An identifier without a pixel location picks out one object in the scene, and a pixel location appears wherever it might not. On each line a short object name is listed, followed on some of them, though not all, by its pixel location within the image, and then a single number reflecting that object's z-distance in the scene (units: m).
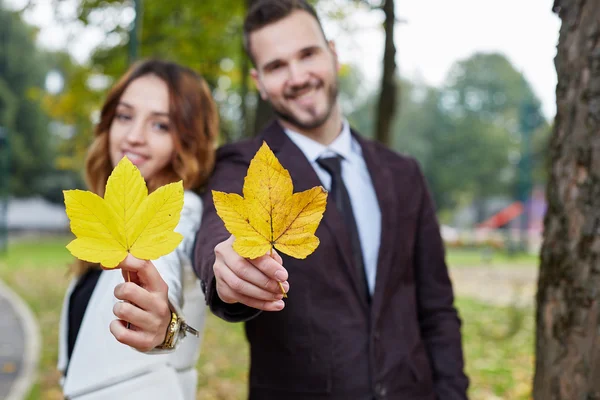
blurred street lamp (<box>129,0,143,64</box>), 6.53
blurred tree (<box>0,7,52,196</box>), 35.91
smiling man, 1.80
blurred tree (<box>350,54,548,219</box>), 44.78
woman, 1.08
